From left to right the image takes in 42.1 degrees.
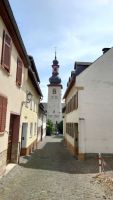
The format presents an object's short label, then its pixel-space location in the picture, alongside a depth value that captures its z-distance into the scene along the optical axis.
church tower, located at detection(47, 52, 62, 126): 43.43
